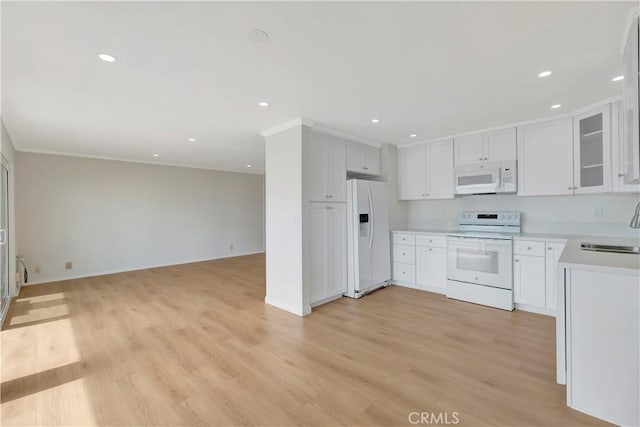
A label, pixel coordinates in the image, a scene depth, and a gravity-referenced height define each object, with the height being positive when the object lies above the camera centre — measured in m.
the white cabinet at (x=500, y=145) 3.65 +0.86
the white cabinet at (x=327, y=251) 3.59 -0.54
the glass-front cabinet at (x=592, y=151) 2.93 +0.64
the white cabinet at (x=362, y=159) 4.14 +0.81
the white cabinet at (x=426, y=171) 4.24 +0.63
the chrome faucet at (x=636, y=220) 2.00 -0.09
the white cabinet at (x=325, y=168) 3.57 +0.58
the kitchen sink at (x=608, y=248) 2.32 -0.35
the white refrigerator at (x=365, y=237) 4.00 -0.39
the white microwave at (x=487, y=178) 3.66 +0.43
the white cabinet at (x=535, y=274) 3.17 -0.77
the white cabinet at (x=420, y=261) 4.05 -0.78
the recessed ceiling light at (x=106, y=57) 1.89 +1.07
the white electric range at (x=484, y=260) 3.43 -0.66
